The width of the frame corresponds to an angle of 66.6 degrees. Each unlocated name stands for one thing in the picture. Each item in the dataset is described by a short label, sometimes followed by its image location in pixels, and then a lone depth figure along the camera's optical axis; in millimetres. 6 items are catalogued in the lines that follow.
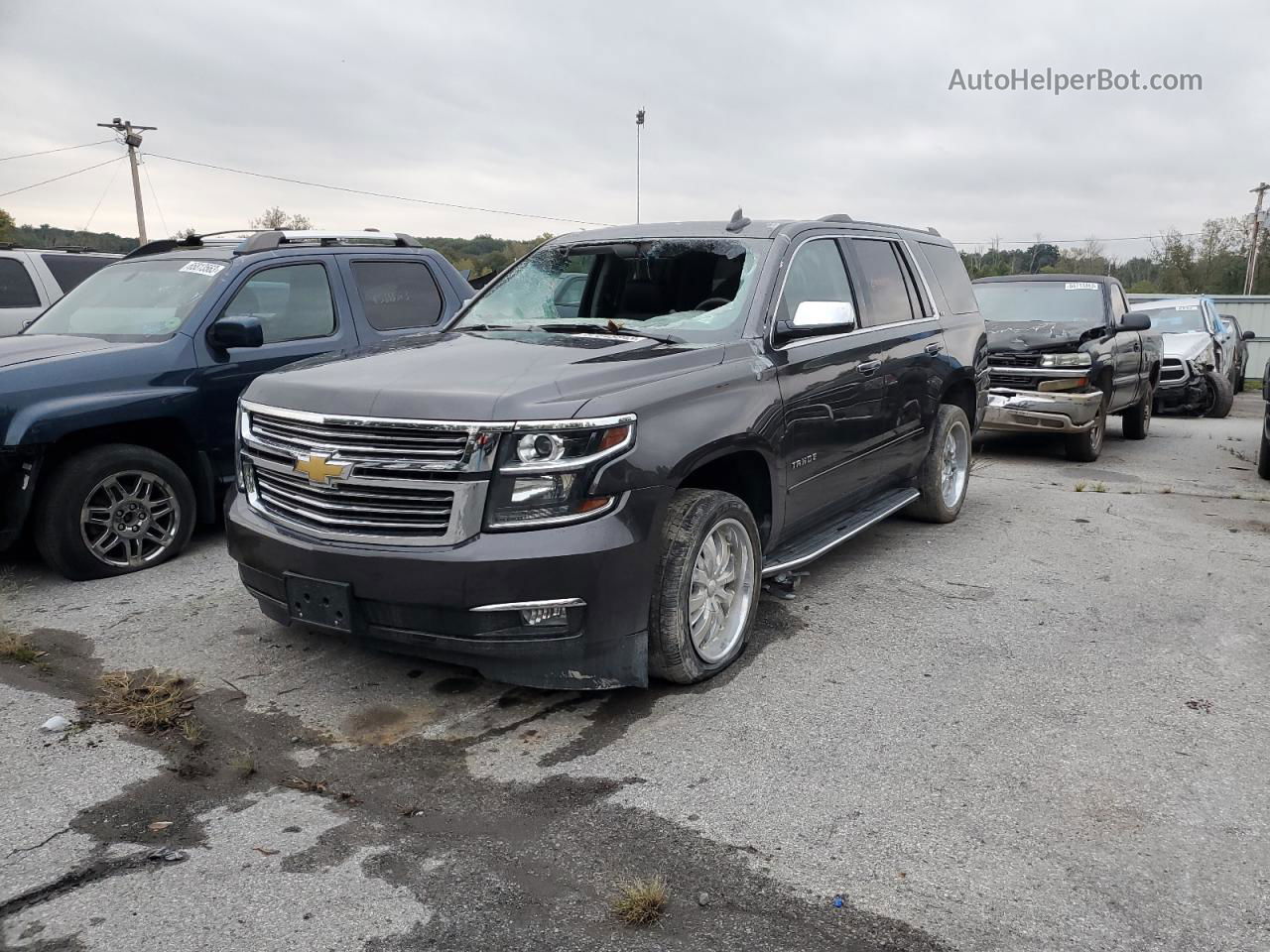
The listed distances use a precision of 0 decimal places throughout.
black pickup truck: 9859
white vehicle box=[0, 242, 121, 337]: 9555
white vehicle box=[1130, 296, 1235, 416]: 15406
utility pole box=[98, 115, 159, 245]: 38375
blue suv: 5258
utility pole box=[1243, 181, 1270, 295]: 52281
